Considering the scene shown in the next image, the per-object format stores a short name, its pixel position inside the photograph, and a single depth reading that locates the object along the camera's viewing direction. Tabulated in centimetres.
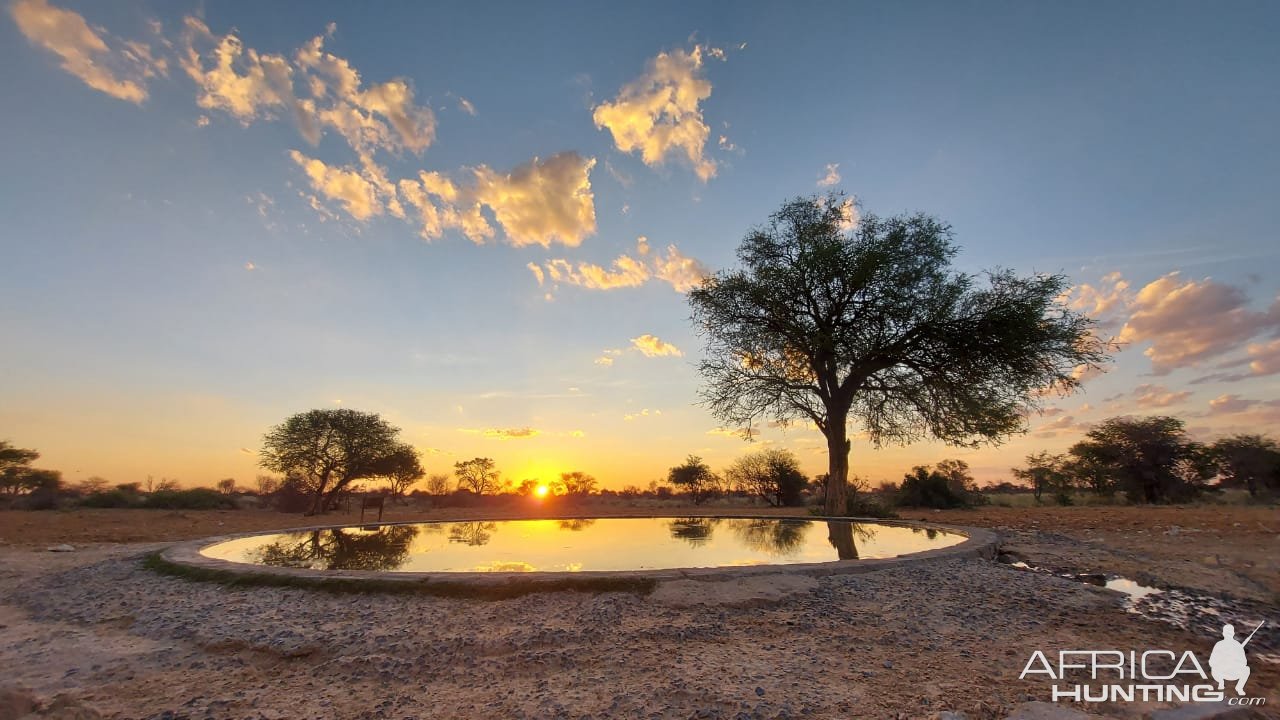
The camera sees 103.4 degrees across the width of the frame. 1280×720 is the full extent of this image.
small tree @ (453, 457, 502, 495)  4700
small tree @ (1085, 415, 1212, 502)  2705
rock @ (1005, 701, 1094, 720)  258
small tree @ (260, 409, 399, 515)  2884
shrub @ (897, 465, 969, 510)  2202
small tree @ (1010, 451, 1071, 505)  3562
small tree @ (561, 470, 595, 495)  4691
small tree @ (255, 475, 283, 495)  4361
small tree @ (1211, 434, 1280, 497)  2903
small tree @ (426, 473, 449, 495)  4491
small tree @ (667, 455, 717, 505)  3712
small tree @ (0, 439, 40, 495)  3234
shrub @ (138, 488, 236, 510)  2744
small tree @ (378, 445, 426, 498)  3170
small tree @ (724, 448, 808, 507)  2747
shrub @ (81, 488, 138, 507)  2700
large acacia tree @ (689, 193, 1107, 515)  1310
